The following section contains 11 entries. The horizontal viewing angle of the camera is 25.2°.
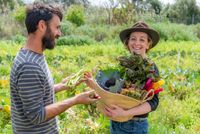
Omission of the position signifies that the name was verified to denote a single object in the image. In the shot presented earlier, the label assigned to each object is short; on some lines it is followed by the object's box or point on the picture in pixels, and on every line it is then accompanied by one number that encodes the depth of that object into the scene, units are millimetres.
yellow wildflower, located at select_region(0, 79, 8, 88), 6961
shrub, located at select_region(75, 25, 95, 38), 18438
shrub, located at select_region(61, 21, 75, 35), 18062
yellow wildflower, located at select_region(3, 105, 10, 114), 5253
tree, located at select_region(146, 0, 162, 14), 38988
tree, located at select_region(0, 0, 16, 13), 29097
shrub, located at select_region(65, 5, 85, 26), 21781
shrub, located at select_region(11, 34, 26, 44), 15130
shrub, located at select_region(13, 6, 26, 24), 19375
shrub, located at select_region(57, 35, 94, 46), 15336
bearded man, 2791
